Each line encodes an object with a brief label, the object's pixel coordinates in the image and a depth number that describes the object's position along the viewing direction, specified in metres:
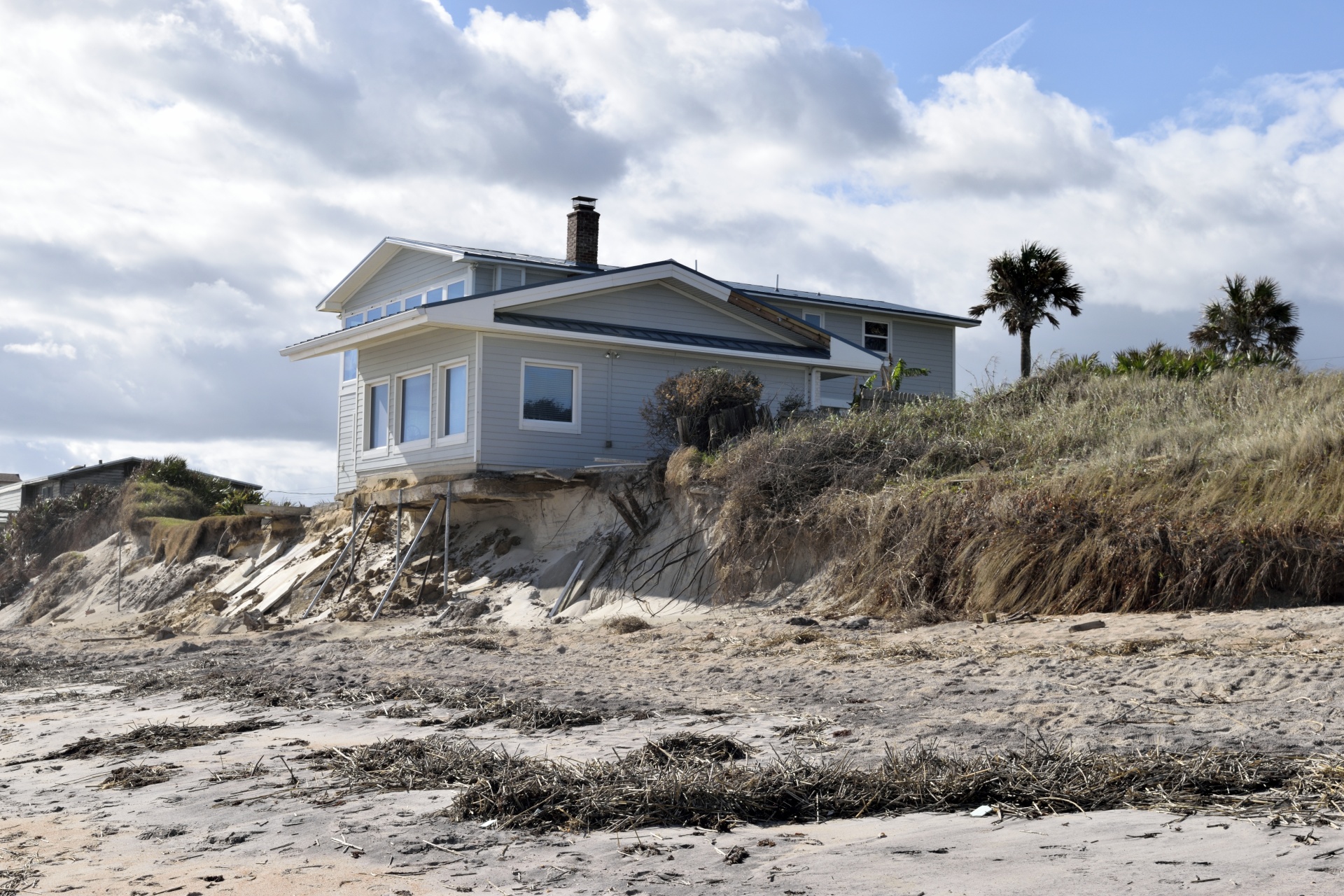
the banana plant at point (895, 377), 23.05
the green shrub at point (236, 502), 31.05
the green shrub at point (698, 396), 18.70
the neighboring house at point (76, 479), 40.84
